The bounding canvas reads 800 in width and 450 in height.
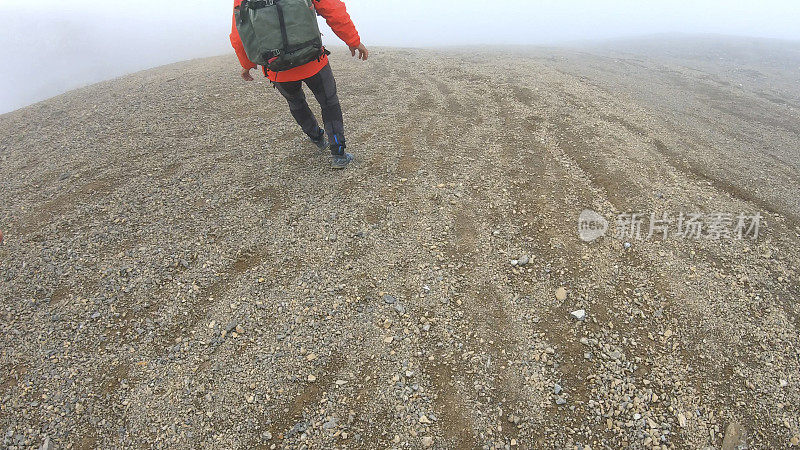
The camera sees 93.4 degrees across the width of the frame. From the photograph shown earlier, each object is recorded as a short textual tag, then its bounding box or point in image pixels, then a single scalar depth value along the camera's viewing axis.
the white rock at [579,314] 3.97
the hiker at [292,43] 4.37
